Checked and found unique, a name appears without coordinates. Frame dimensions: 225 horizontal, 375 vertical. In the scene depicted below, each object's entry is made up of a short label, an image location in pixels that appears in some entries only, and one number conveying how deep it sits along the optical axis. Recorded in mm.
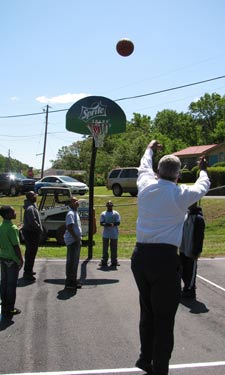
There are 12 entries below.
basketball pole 12859
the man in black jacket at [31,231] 9625
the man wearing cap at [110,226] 11445
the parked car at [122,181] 28469
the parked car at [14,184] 33688
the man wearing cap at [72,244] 8531
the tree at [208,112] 93562
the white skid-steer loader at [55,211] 15734
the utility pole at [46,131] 61497
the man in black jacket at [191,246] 7637
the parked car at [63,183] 30250
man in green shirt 6832
